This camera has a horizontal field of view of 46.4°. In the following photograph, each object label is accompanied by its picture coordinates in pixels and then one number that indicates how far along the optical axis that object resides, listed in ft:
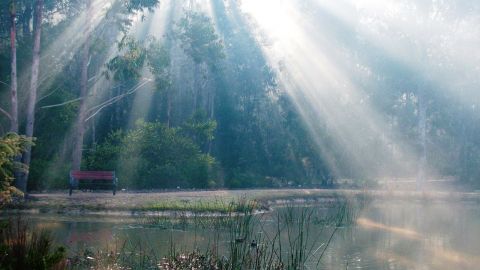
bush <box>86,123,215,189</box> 84.69
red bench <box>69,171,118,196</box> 70.08
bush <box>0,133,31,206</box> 41.16
